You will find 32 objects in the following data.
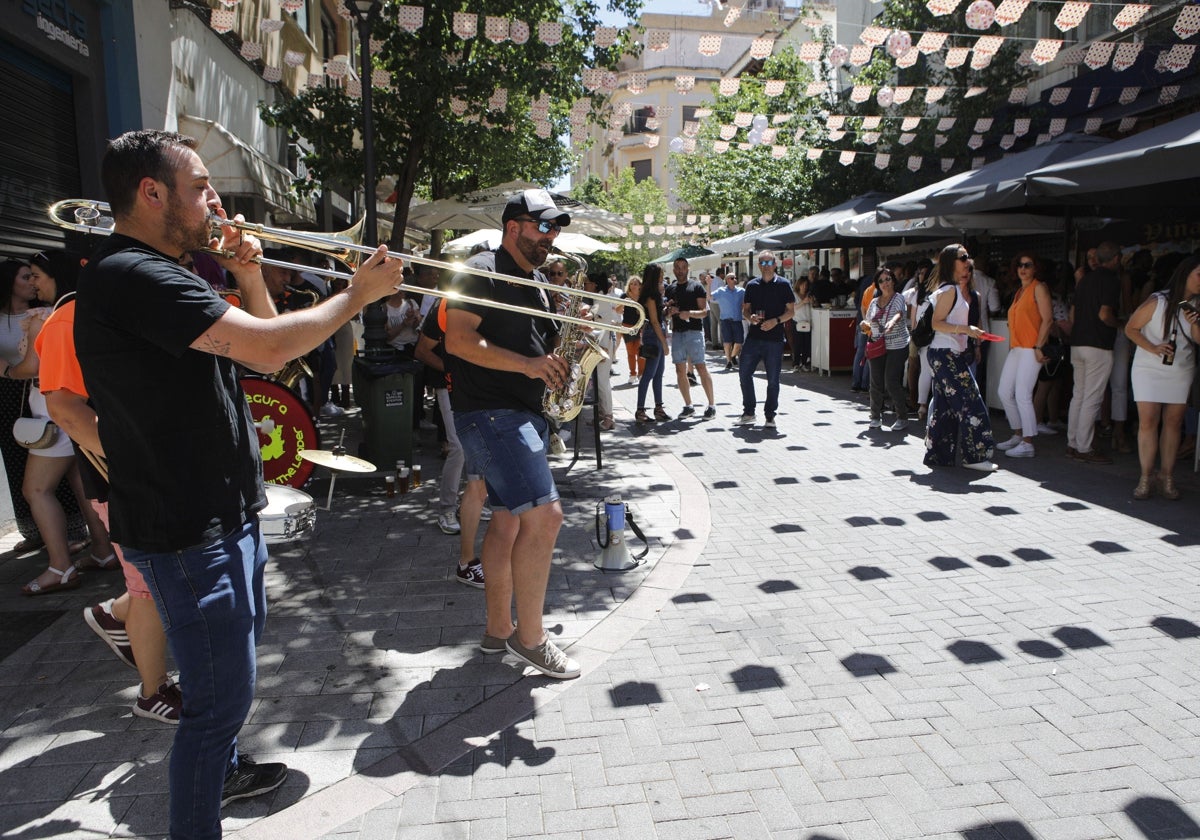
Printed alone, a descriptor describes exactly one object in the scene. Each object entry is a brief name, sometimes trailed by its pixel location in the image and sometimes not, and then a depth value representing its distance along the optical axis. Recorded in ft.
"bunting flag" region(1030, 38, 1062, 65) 33.22
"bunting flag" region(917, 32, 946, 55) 33.59
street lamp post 26.58
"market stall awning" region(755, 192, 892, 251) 46.05
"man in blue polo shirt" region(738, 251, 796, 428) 32.96
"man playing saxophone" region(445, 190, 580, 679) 11.77
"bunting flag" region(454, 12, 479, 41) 30.42
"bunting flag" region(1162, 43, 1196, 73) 35.83
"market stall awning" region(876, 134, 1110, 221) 27.89
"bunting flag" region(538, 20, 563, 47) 30.99
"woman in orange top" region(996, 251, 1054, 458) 27.07
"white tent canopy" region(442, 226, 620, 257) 46.29
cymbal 18.47
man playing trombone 6.81
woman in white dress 20.84
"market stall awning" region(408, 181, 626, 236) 44.21
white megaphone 17.39
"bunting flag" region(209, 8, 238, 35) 31.86
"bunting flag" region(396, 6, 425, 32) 30.91
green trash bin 24.50
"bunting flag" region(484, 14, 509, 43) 31.30
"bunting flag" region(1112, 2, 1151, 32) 30.04
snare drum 11.42
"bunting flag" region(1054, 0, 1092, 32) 31.99
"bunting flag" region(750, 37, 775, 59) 32.76
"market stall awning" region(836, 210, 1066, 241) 37.60
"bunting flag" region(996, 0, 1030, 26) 31.45
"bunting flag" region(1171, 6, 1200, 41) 34.32
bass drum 19.66
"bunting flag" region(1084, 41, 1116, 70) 36.32
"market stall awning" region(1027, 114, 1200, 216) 21.63
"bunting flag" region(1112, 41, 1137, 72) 37.14
